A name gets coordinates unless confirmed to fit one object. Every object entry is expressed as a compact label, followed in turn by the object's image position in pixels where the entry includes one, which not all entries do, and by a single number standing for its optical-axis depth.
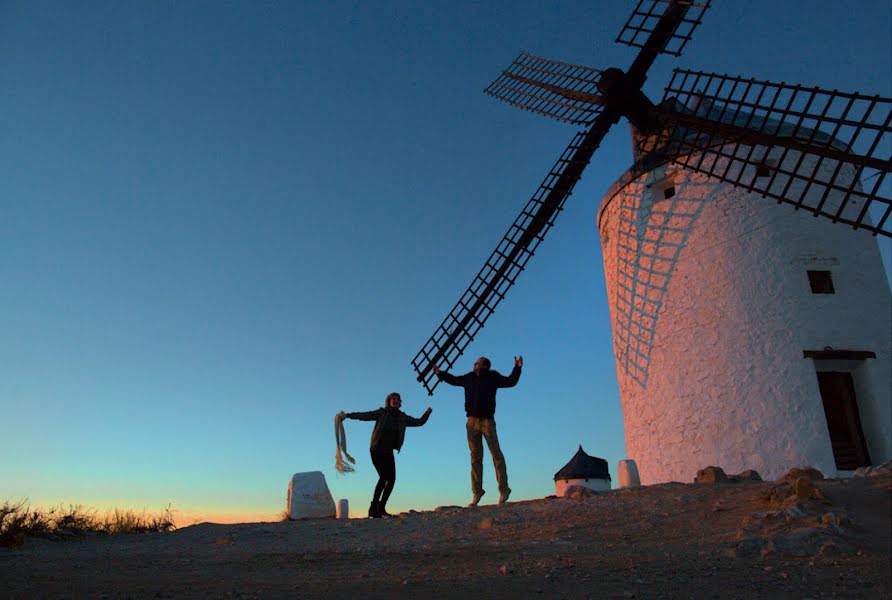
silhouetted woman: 8.62
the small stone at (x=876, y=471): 7.14
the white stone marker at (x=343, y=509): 10.21
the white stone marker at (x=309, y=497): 9.89
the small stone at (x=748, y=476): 8.48
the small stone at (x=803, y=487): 6.09
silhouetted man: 8.68
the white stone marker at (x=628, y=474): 10.11
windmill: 8.95
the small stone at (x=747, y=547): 4.89
